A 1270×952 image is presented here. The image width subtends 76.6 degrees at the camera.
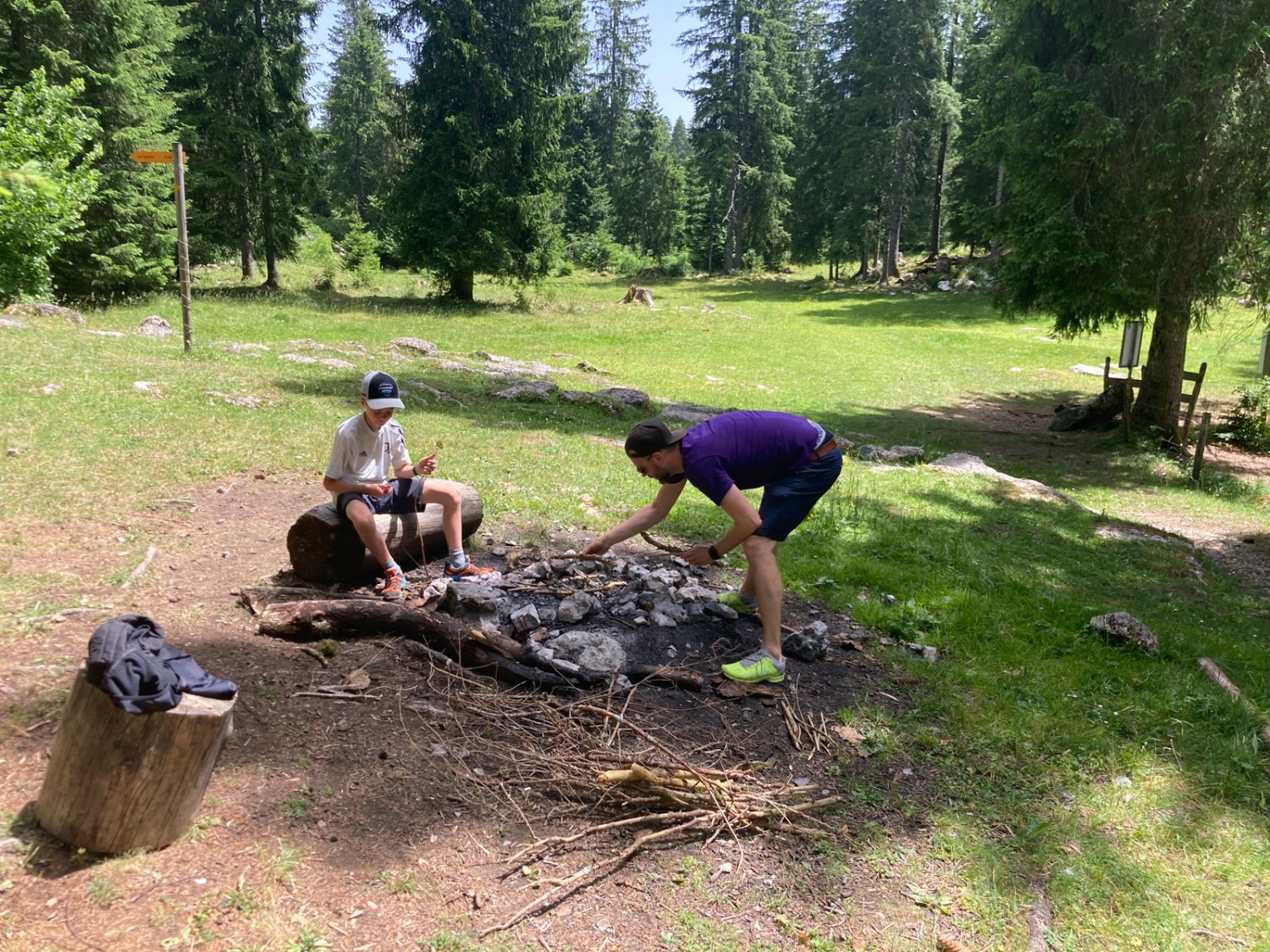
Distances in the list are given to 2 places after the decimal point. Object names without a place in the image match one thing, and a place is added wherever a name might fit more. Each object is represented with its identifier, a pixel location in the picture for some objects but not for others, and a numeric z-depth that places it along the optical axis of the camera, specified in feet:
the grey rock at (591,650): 15.33
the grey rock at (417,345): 56.49
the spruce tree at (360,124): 159.43
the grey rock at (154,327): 51.08
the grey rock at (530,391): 45.27
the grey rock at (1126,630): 18.75
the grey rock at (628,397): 46.06
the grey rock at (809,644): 16.69
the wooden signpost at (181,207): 37.53
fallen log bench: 17.21
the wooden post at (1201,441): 41.34
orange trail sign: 35.55
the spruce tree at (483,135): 81.87
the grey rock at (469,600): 16.03
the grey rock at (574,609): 16.61
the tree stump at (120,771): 9.07
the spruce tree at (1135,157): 40.57
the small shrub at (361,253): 102.20
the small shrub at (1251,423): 50.63
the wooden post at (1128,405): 49.60
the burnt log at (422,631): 14.57
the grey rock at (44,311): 49.29
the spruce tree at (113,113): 55.01
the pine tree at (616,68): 180.96
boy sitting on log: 17.26
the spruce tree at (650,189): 147.74
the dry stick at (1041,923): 10.27
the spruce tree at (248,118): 76.13
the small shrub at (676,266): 148.25
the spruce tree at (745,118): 134.31
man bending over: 14.30
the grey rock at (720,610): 17.47
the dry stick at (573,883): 9.68
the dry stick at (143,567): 16.52
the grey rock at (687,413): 41.22
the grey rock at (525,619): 15.89
